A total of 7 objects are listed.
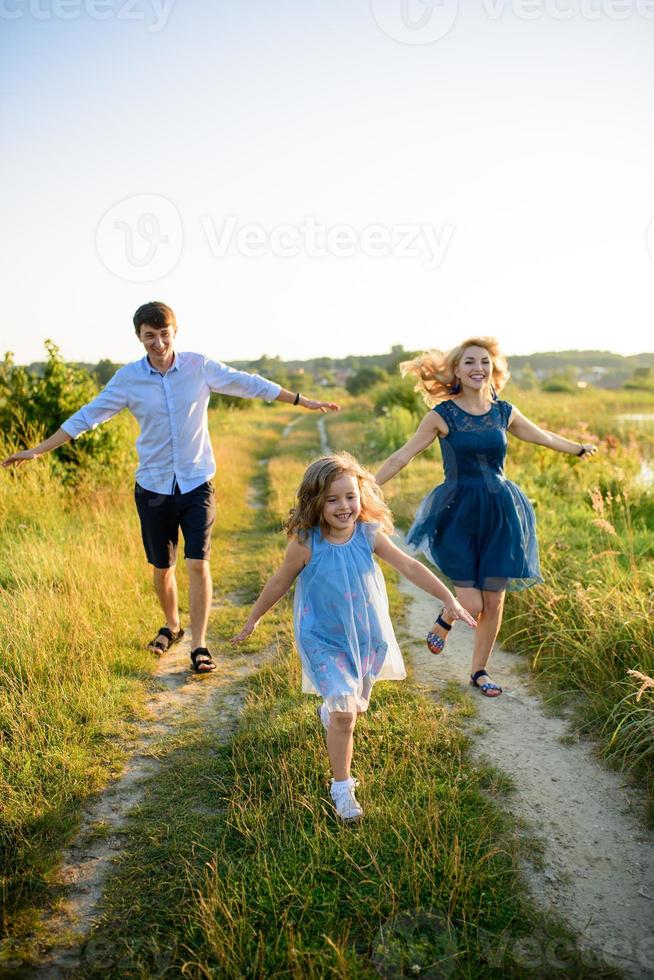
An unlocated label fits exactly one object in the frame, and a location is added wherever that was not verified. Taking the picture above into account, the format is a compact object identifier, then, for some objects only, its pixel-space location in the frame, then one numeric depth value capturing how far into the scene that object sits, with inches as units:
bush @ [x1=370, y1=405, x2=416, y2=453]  595.2
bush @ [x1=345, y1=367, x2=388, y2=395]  1926.2
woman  173.0
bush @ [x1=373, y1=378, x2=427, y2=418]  785.6
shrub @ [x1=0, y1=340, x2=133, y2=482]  351.3
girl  121.4
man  178.9
